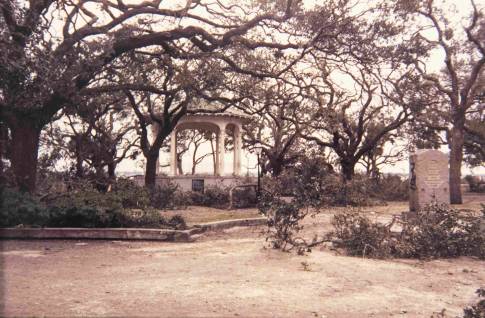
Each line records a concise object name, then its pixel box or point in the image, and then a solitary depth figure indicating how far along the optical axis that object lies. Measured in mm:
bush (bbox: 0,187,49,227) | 10539
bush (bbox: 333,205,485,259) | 9727
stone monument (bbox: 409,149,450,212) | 16484
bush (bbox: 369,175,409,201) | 26953
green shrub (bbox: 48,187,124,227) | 10914
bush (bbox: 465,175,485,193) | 40250
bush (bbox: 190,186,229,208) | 22703
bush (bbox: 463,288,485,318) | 4473
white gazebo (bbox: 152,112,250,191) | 26344
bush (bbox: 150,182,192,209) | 19828
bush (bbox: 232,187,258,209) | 21219
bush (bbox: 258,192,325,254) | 9703
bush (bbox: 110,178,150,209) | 13758
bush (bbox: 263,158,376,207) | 9820
